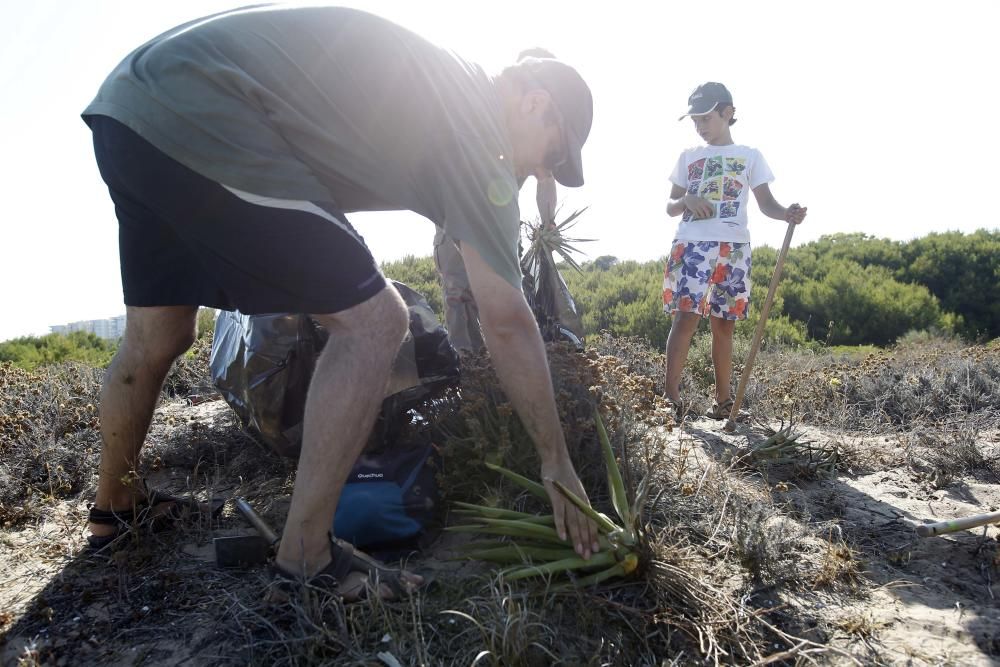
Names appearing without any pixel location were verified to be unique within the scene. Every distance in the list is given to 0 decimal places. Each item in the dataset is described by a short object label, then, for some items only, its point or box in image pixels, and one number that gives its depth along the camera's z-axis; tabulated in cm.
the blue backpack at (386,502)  219
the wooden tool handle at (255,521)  219
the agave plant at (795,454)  315
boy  411
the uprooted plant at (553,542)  186
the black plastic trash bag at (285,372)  255
